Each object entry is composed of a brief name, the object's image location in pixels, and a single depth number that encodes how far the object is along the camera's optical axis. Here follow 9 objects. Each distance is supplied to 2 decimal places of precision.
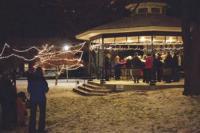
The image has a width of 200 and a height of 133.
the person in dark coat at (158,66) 18.14
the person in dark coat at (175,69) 18.65
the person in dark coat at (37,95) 8.83
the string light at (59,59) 27.35
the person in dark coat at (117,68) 20.20
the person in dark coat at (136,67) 18.97
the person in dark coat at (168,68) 18.71
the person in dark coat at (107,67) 19.78
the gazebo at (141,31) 18.49
